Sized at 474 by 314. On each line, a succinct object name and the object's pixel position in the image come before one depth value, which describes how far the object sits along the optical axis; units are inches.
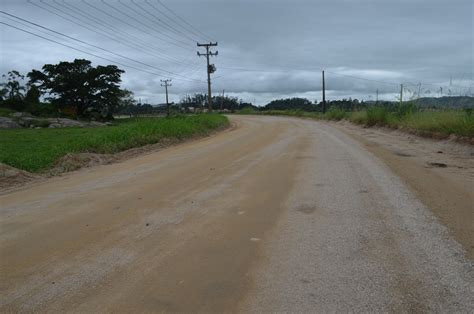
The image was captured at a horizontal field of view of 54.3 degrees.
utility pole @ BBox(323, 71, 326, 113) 2305.9
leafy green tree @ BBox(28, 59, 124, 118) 2709.2
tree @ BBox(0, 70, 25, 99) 3002.0
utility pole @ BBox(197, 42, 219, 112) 2057.1
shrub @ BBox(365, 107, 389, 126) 1018.5
